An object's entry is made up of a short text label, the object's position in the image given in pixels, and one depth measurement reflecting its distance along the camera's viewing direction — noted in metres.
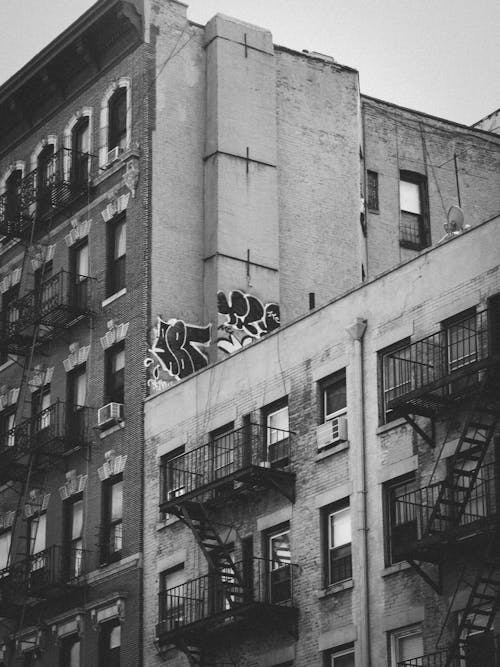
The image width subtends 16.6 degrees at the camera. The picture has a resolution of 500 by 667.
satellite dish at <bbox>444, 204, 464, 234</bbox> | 40.03
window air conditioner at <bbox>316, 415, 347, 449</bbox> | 38.03
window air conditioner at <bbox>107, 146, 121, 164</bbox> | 49.69
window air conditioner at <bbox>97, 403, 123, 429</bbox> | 46.18
